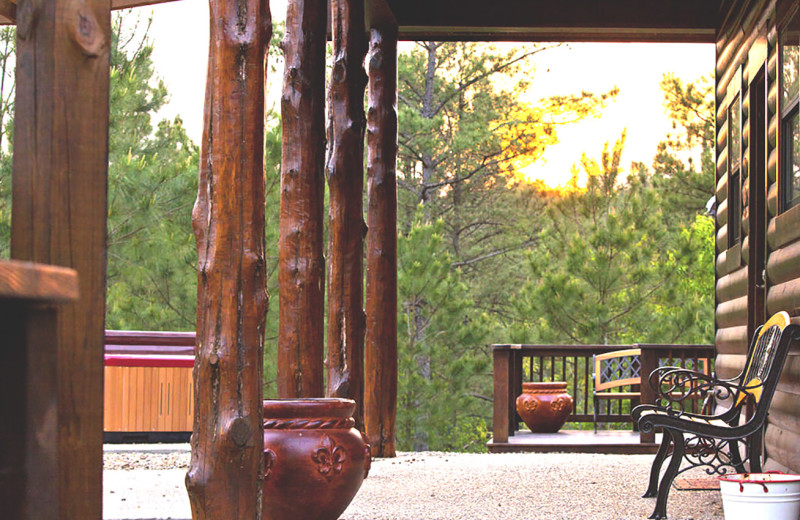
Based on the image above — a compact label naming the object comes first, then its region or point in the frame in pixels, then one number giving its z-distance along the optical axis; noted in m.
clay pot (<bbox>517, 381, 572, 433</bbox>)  9.52
